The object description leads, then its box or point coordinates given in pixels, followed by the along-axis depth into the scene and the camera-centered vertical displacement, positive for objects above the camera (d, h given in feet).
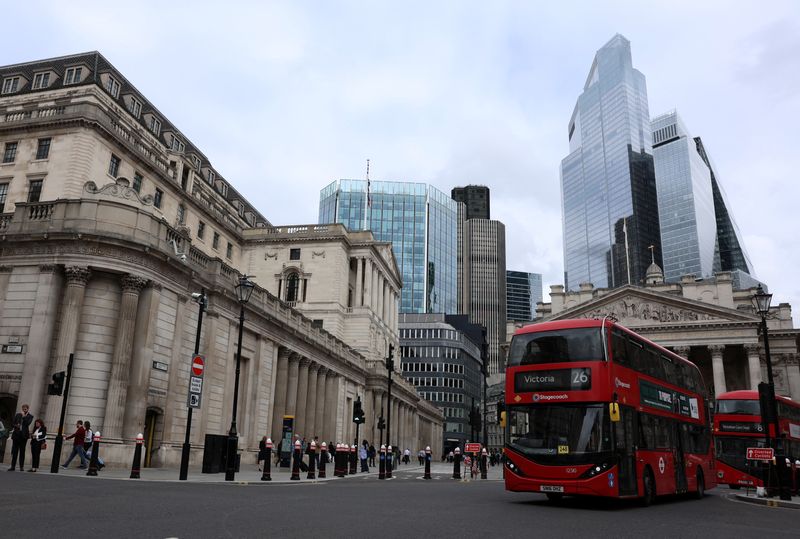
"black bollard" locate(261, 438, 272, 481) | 67.31 -3.75
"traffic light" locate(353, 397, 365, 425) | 101.74 +3.24
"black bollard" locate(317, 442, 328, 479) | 80.58 -3.28
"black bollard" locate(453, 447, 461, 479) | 98.94 -4.39
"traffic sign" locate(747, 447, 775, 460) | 68.54 -0.90
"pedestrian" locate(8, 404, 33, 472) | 60.49 -0.68
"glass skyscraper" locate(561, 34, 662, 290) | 633.61 +208.35
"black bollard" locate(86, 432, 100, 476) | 59.72 -3.11
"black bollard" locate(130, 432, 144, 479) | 58.54 -3.09
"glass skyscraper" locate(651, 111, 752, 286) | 615.98 +209.80
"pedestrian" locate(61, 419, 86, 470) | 66.13 -1.48
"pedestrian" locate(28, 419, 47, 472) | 61.36 -1.49
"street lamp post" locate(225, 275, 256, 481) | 64.13 -0.25
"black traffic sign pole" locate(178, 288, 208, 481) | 60.80 -2.66
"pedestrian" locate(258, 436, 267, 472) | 93.90 -2.78
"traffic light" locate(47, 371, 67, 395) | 63.62 +3.98
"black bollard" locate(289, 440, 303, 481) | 72.79 -3.22
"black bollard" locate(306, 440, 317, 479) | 75.55 -3.13
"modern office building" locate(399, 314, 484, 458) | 399.85 +42.57
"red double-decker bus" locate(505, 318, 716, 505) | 47.88 +2.05
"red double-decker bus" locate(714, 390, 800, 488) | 86.53 +1.33
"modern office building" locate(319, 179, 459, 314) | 473.26 +159.81
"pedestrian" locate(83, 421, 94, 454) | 70.95 -1.22
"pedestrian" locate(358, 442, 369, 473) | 111.94 -4.14
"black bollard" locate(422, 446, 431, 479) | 93.89 -4.35
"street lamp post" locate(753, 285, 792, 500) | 68.90 +0.10
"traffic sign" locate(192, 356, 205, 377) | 66.85 +6.54
